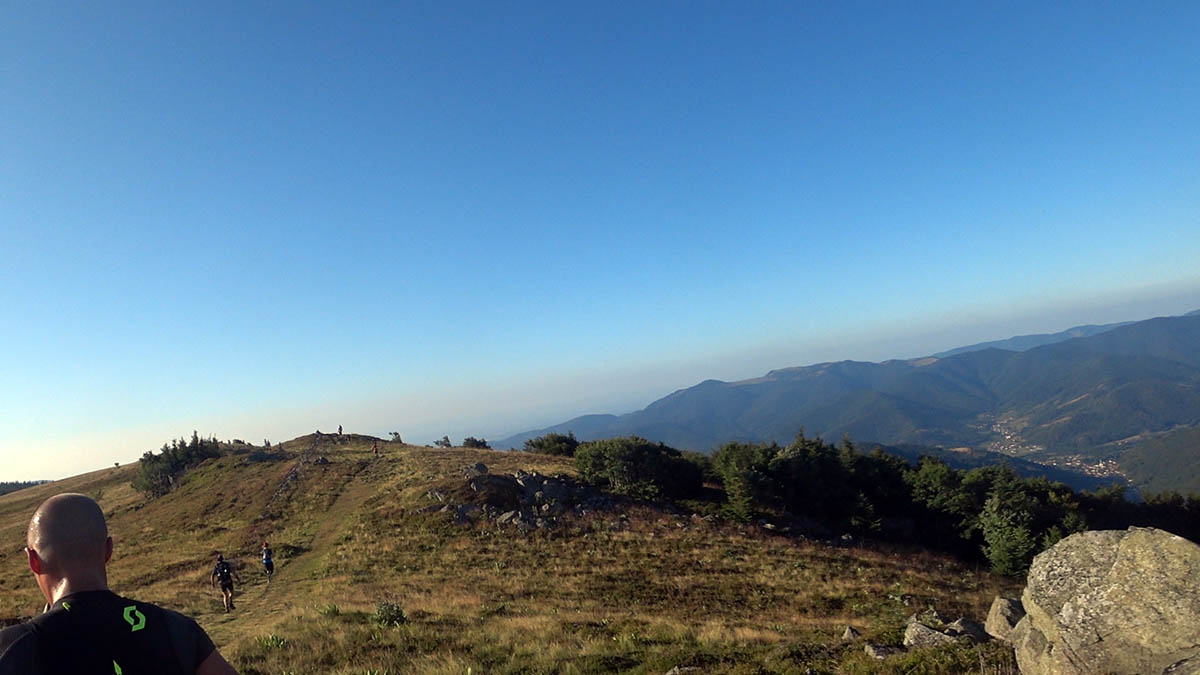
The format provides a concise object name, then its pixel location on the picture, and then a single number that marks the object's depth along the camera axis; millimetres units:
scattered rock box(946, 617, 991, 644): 11805
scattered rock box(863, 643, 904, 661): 11461
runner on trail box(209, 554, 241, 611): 21500
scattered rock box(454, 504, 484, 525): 35938
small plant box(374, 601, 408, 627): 15547
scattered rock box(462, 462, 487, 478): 44312
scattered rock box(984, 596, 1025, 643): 11457
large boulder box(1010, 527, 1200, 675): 7629
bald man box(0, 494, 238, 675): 3266
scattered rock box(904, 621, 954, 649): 11824
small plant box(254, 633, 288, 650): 13258
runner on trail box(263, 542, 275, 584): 27331
